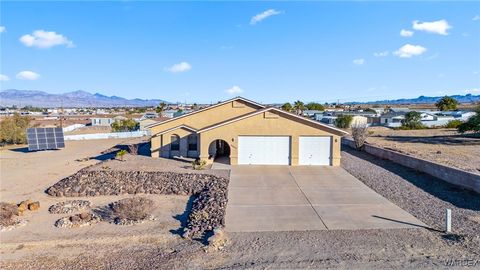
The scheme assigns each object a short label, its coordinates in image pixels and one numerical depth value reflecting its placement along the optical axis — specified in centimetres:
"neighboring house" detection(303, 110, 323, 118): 7706
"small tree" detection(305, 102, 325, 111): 10538
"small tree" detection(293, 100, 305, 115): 8434
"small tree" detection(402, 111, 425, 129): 5581
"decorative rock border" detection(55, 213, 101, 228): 1229
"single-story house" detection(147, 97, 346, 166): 2305
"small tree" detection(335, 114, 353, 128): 5500
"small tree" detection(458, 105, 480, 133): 3575
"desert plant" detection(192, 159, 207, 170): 2125
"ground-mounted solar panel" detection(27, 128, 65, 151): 3328
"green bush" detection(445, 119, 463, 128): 5354
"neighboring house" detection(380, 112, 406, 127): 6220
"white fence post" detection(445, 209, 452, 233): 1084
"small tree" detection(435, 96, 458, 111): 8819
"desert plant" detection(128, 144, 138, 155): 2805
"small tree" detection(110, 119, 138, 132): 5378
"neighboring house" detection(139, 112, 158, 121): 7403
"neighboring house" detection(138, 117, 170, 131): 5188
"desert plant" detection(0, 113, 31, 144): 4019
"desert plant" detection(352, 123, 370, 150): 2991
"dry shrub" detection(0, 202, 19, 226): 1249
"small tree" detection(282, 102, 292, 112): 8116
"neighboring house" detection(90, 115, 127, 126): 6654
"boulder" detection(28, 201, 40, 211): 1447
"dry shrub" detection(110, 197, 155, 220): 1267
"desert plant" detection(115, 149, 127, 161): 2464
